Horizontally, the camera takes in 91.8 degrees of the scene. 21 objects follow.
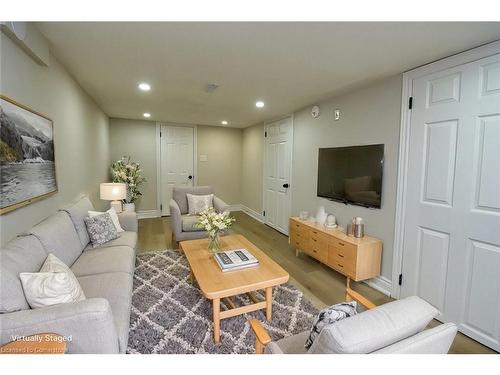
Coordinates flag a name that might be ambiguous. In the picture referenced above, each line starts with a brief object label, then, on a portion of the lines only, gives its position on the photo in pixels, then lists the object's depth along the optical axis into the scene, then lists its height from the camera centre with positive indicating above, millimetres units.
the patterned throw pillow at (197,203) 3861 -563
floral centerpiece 2369 -552
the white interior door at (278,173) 4281 -63
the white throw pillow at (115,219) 2703 -602
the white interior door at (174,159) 5500 +202
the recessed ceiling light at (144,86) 2785 +950
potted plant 4637 -188
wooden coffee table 1725 -837
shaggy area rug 1707 -1228
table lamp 3467 -359
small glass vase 2382 -761
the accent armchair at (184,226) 3438 -823
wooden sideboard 2451 -874
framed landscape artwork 1427 +62
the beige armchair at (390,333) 780 -542
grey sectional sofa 1104 -712
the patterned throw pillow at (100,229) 2401 -642
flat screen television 2568 -36
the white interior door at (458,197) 1736 -190
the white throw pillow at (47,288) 1225 -637
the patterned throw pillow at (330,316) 1002 -604
